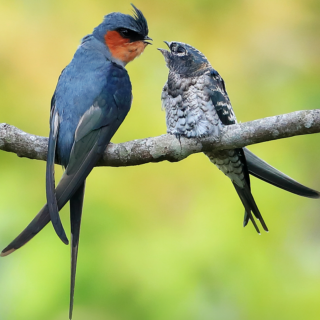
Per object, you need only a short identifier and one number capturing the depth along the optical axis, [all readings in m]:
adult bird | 4.29
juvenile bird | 5.01
